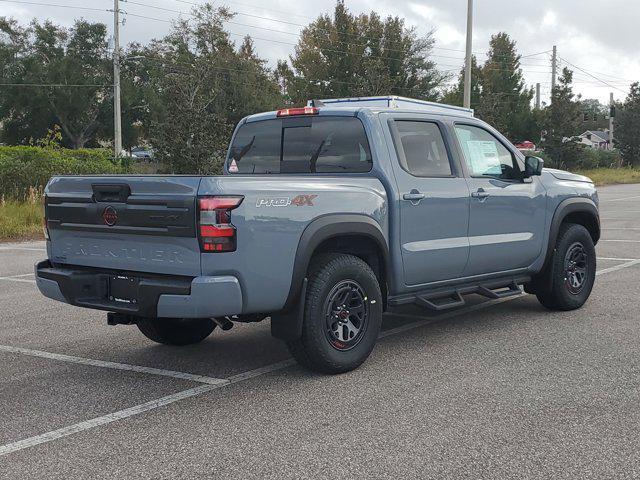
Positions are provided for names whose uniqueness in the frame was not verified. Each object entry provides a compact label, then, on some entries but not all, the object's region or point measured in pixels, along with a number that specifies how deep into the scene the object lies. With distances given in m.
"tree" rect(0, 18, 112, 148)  59.34
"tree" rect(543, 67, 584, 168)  48.00
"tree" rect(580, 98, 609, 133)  50.27
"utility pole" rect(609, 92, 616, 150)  52.79
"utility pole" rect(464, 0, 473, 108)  27.77
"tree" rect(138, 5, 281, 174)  52.62
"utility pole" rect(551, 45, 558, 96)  51.55
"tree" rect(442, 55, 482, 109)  65.81
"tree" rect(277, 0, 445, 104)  58.88
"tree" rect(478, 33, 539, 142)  68.88
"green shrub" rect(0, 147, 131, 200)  18.05
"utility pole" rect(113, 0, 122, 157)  40.88
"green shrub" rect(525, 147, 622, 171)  49.26
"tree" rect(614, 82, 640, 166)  63.06
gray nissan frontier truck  4.46
